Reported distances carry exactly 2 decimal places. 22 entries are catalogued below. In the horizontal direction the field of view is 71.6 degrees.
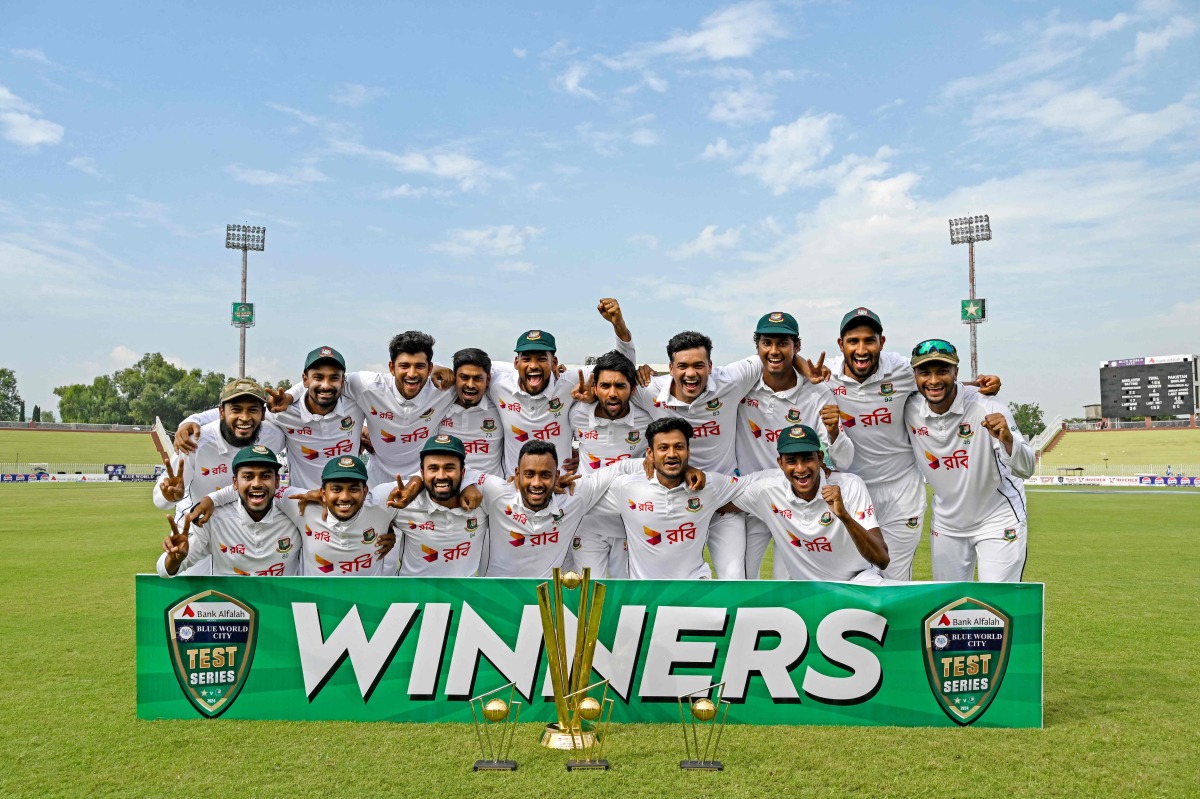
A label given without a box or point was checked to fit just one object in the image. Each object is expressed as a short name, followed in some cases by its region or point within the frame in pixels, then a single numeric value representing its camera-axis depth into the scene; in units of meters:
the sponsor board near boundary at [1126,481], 41.41
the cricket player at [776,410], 6.14
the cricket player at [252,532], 5.59
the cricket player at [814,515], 5.45
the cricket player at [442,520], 5.59
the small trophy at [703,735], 4.10
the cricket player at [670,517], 5.77
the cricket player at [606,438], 6.17
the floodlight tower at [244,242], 45.12
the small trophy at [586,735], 4.14
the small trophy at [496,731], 4.11
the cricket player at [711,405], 6.10
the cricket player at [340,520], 5.52
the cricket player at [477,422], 6.64
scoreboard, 60.47
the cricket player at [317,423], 6.51
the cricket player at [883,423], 6.14
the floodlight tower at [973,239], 46.88
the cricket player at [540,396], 6.43
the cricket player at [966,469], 5.97
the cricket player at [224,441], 6.36
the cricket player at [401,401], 6.60
